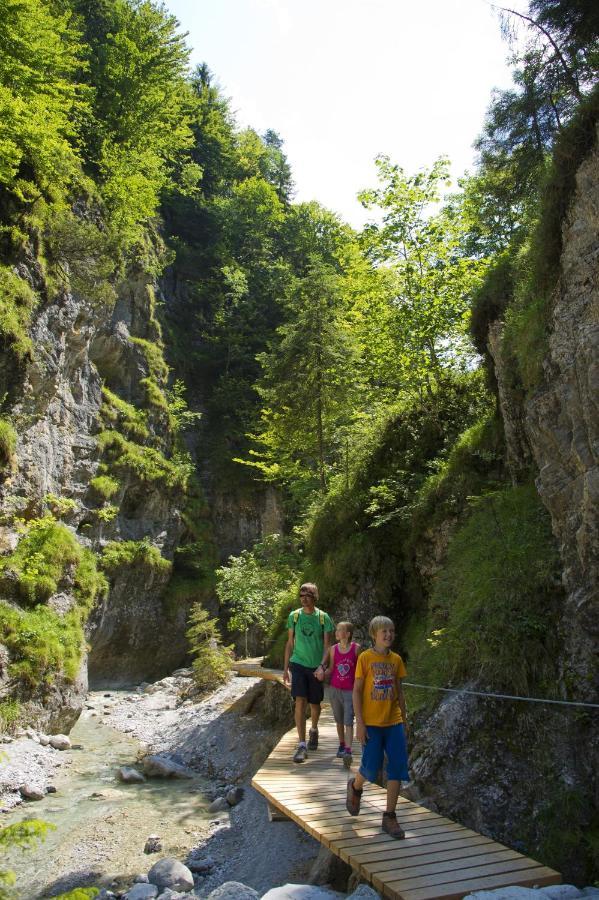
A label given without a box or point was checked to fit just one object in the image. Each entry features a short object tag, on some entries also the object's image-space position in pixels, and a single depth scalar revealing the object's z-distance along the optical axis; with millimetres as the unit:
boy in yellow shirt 5281
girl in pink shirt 7332
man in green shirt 7633
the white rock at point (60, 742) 14047
